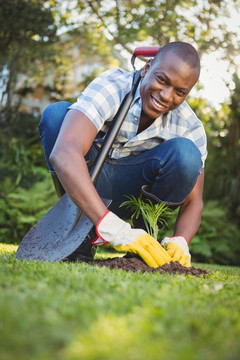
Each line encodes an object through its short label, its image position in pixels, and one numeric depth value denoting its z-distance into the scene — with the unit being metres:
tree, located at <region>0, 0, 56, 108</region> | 8.55
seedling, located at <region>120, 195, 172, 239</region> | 2.56
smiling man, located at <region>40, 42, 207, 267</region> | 2.21
